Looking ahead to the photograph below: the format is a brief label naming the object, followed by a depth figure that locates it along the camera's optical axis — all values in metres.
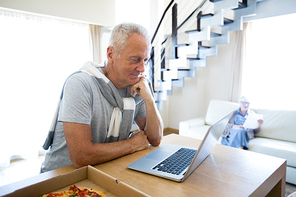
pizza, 0.67
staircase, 3.12
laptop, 0.83
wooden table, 0.76
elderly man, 1.01
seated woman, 2.92
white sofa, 2.57
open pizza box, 0.62
